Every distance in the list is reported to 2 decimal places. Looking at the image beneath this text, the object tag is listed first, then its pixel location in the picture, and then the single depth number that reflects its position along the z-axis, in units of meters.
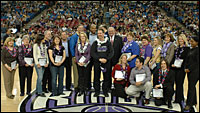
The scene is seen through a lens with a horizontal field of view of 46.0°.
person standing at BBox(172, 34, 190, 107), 4.24
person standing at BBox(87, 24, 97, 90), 4.97
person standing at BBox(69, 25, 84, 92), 4.94
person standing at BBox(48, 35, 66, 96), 4.69
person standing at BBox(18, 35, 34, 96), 4.74
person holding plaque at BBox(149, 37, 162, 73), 4.80
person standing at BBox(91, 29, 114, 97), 4.61
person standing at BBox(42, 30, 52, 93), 4.84
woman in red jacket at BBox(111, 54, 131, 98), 4.68
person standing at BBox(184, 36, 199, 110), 3.96
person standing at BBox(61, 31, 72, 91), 5.03
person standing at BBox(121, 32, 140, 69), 4.88
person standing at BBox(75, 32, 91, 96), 4.75
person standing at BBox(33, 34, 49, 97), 4.68
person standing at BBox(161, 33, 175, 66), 4.42
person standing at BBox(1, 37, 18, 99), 4.62
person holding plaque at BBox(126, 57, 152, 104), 4.46
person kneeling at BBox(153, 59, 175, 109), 4.32
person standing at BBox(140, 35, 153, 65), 4.89
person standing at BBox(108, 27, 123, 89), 5.02
